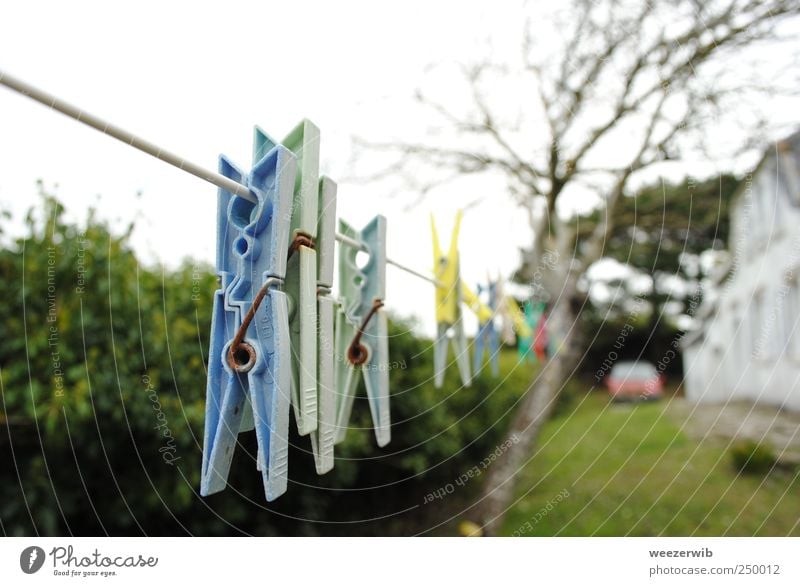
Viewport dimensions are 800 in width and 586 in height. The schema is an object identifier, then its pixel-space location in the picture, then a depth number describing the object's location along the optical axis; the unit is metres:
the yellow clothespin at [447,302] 0.25
